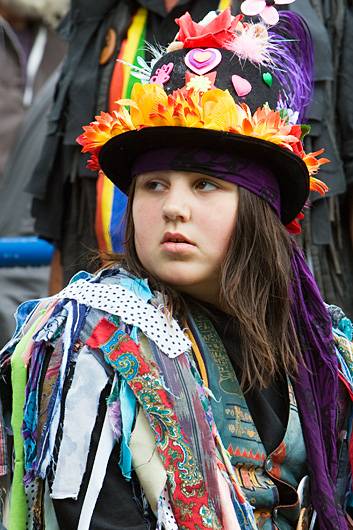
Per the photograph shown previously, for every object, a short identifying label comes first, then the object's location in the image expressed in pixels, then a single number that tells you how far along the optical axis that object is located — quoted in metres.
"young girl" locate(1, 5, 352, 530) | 4.77
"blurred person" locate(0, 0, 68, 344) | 10.82
